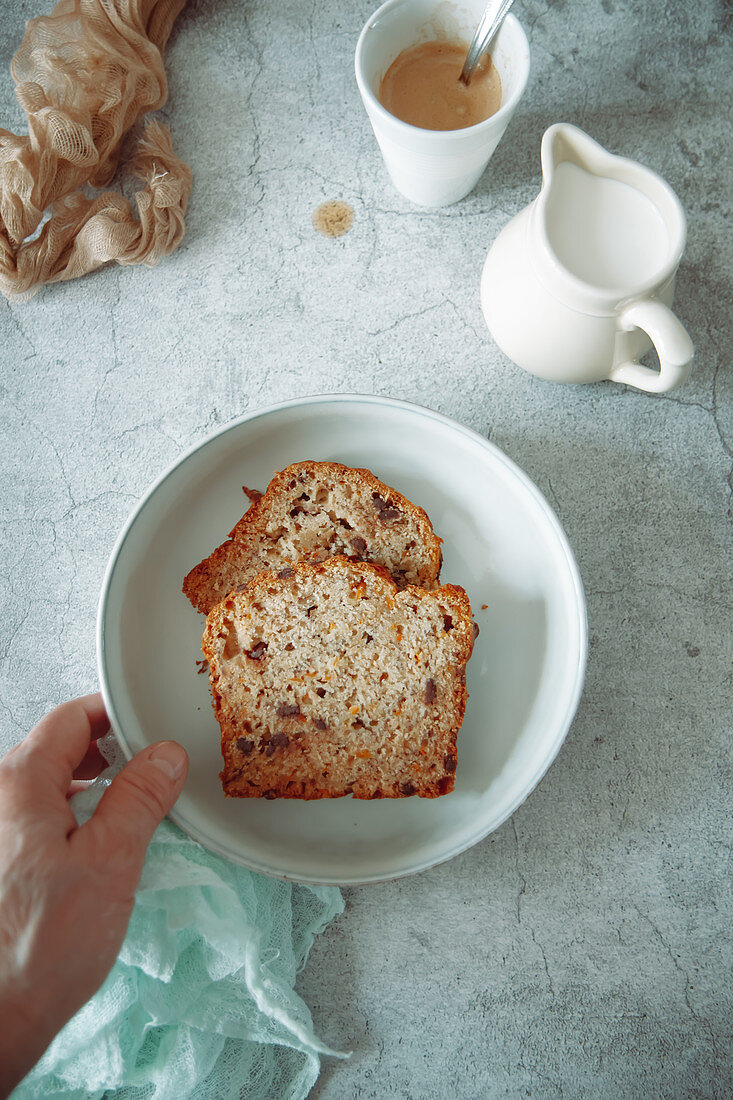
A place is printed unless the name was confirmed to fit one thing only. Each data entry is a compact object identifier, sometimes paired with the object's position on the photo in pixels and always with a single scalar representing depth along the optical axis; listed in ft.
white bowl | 1.31
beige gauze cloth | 1.44
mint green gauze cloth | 1.30
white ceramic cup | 1.29
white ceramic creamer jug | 1.22
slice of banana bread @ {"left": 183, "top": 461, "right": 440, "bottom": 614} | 1.34
